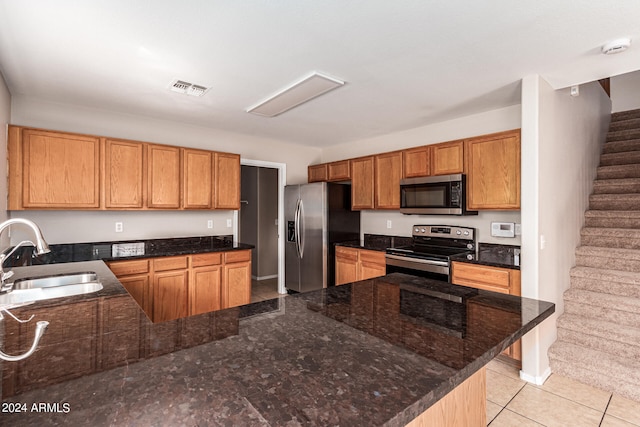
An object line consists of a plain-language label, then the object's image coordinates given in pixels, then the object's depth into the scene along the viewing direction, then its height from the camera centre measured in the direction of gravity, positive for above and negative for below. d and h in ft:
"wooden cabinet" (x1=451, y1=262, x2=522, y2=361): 8.94 -1.90
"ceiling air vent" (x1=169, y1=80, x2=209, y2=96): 8.89 +3.60
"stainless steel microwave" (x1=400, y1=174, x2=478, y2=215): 10.94 +0.66
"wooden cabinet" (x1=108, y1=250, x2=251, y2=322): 10.23 -2.37
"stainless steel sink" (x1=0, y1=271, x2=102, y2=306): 6.06 -1.46
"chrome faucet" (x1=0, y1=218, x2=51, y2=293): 4.97 -0.44
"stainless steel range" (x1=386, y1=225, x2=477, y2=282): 10.39 -1.37
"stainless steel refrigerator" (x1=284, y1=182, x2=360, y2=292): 14.88 -0.75
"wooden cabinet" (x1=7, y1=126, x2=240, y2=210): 9.41 +1.35
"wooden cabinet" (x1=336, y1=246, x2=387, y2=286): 12.96 -2.13
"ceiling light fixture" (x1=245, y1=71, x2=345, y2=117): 8.59 +3.55
